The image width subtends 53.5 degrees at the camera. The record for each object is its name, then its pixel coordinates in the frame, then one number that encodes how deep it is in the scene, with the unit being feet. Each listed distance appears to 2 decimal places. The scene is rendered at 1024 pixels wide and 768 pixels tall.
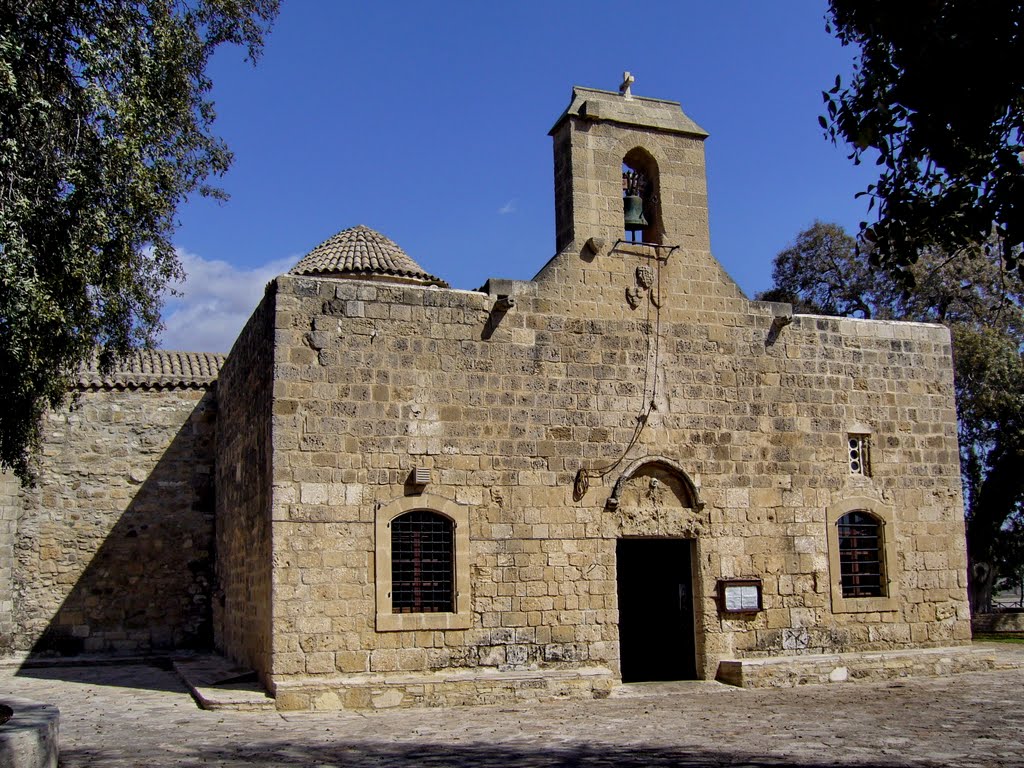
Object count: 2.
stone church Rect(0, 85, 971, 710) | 38.01
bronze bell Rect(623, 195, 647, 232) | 44.86
